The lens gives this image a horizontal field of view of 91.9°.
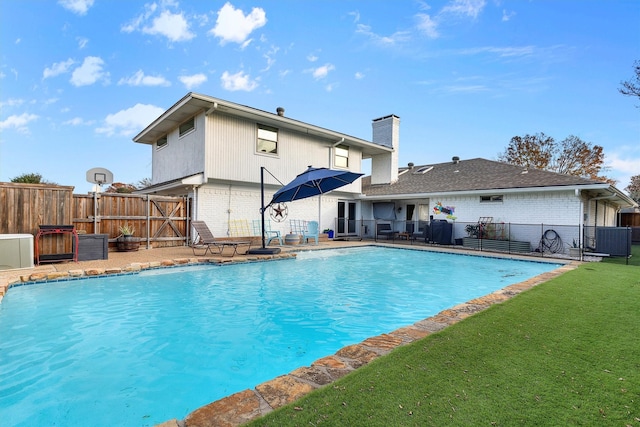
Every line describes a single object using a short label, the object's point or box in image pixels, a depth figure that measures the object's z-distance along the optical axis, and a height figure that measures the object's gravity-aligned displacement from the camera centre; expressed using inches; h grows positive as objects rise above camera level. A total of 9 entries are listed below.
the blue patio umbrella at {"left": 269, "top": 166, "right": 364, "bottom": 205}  363.7 +38.6
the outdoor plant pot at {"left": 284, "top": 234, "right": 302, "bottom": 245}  530.3 -44.7
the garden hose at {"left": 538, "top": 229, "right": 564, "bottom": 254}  460.4 -42.7
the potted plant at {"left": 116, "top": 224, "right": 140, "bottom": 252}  403.5 -37.6
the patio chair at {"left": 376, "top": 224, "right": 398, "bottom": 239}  693.9 -39.1
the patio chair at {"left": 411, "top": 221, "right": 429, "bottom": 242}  647.1 -44.1
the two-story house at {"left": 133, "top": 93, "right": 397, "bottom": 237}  458.9 +100.0
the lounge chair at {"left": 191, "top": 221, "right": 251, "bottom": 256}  378.3 -29.8
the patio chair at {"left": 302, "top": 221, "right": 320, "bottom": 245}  561.2 -34.9
